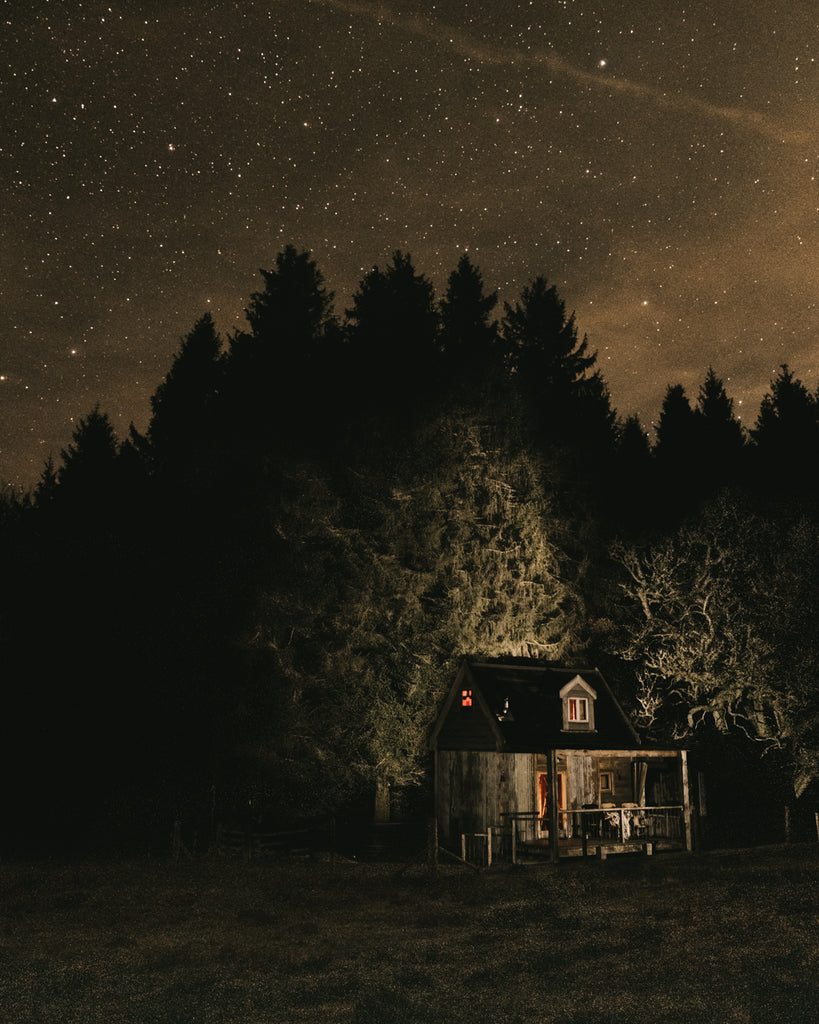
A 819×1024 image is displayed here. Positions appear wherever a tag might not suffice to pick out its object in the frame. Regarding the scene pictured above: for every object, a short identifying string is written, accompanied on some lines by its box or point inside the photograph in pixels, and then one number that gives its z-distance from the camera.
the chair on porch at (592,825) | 27.15
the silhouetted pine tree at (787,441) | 44.56
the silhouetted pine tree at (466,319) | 44.09
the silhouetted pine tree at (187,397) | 43.25
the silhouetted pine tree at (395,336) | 39.69
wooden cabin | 24.73
